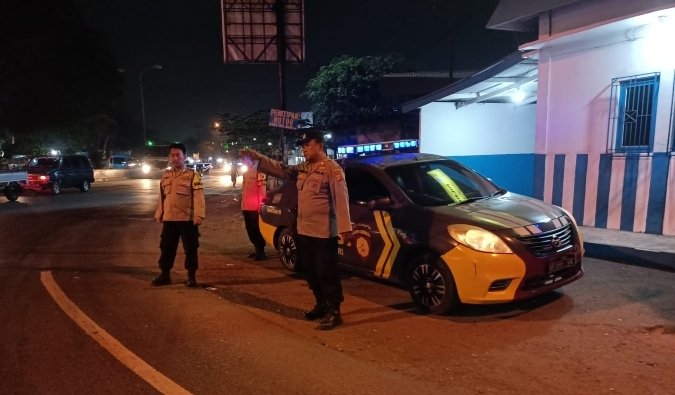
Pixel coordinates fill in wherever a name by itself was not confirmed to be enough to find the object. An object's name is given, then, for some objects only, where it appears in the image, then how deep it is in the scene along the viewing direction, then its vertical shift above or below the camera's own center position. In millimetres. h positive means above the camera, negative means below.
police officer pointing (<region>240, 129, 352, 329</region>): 4672 -730
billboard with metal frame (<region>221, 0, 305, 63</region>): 11523 +2463
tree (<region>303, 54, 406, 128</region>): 25328 +2272
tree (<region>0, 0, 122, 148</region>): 27406 +4407
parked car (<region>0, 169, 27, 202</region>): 16609 -1415
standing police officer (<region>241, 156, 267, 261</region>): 7879 -987
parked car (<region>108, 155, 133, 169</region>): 41500 -1920
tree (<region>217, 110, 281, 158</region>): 26500 +330
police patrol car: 4766 -975
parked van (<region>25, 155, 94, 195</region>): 20625 -1427
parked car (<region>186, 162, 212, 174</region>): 41681 -2484
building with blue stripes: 7766 +533
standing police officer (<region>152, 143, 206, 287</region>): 6188 -864
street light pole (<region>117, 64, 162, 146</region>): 39188 +3058
